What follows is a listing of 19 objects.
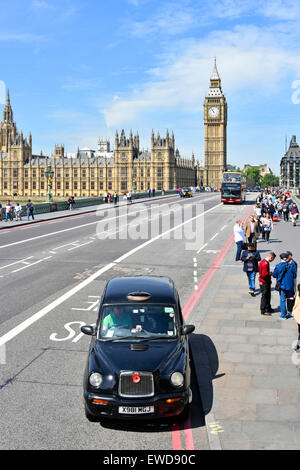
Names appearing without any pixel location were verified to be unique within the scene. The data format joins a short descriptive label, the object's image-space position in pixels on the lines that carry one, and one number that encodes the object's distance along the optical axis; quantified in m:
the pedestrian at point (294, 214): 35.33
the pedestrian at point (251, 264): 14.41
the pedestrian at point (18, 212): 41.47
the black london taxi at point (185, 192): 83.43
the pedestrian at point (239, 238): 20.56
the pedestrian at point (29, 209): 40.88
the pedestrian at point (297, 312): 9.77
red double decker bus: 61.16
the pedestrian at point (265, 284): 12.23
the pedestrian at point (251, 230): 20.72
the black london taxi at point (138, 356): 6.87
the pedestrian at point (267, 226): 25.56
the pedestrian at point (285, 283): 11.80
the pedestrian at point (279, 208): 42.56
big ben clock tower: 190.00
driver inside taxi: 8.14
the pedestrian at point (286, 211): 38.45
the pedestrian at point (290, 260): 11.82
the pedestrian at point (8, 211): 40.25
